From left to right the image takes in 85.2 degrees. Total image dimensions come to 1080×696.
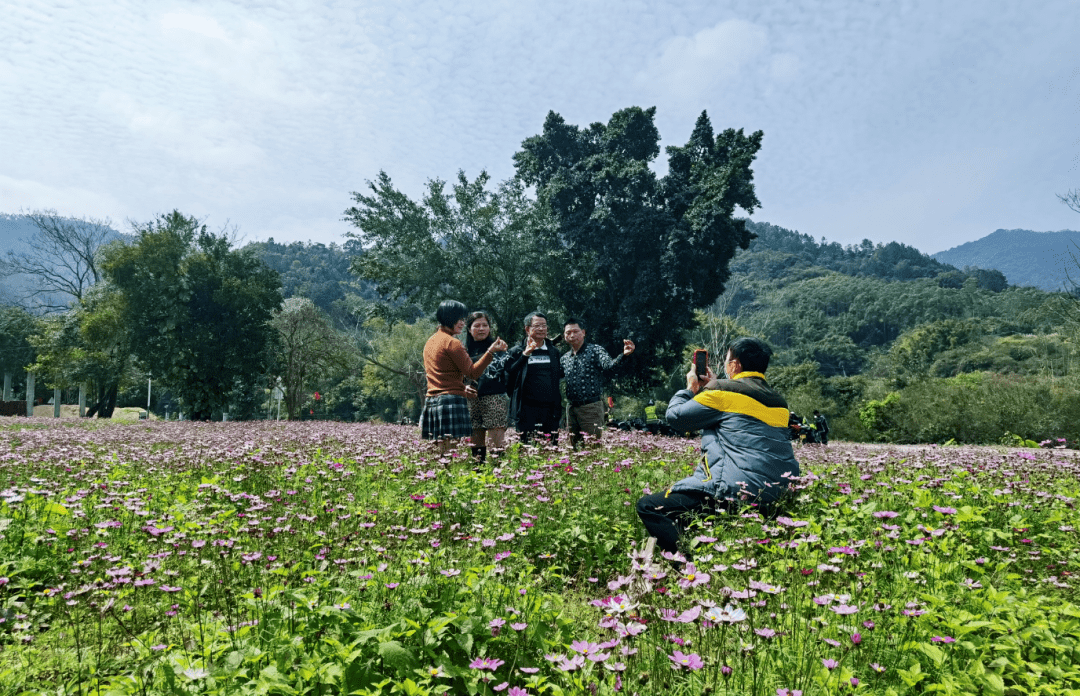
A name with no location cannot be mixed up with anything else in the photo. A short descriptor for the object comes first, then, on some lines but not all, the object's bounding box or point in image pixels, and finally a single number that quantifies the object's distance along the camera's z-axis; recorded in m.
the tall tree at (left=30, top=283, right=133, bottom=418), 30.45
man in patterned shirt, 7.62
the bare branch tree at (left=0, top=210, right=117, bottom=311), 44.56
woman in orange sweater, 6.37
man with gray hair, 7.36
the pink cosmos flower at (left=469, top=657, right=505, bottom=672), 2.23
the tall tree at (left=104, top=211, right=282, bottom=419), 28.14
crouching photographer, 4.30
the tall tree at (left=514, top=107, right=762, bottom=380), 26.61
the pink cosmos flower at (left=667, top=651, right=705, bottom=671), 2.10
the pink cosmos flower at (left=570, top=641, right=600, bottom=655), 2.30
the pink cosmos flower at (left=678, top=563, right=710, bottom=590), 2.64
